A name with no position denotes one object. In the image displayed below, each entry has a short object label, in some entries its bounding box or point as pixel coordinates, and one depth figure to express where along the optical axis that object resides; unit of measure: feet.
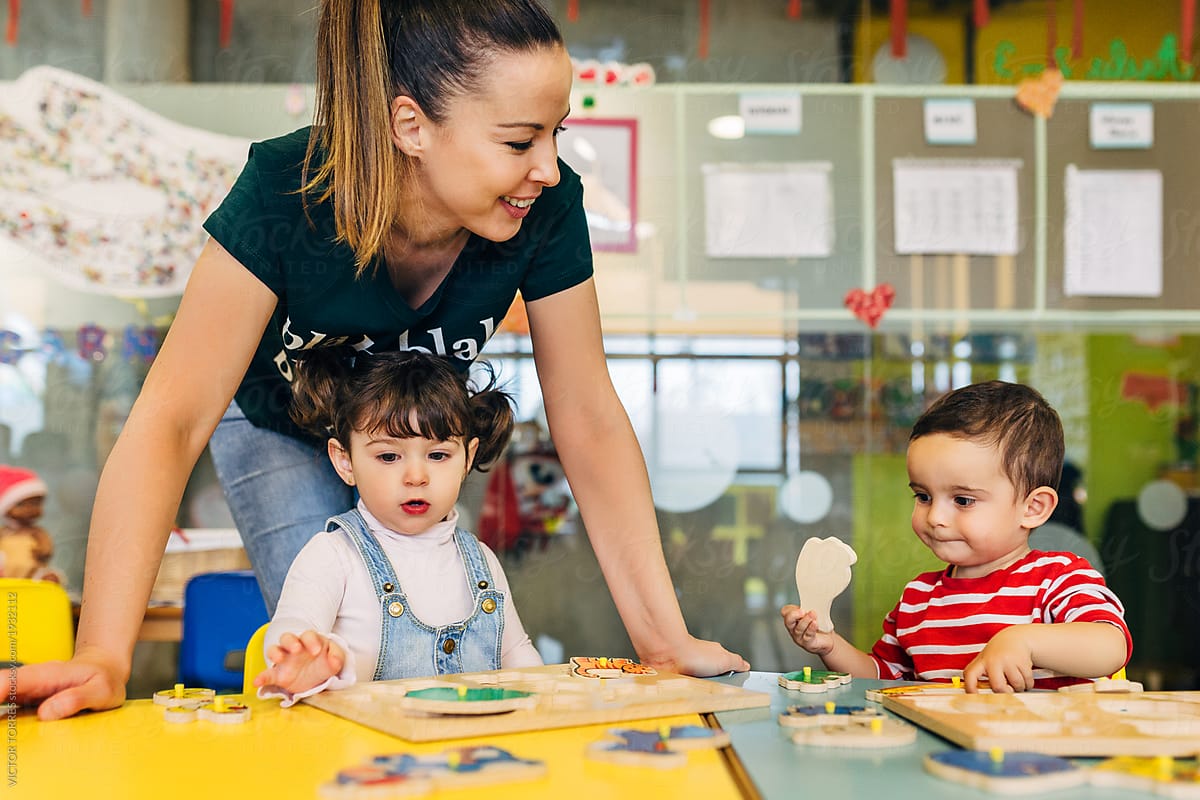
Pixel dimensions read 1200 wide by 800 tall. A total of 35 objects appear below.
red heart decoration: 9.31
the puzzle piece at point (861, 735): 2.00
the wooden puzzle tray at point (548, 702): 2.11
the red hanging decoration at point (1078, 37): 9.52
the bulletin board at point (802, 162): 9.32
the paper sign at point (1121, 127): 9.45
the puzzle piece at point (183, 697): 2.51
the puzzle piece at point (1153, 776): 1.67
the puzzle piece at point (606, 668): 2.76
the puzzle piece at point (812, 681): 2.76
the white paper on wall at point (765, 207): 9.34
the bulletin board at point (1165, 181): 9.39
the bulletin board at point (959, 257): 9.35
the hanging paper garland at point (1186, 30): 9.52
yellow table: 1.75
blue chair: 6.76
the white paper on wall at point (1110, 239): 9.38
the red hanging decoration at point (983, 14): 9.53
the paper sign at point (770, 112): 9.38
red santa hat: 9.00
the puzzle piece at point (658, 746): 1.86
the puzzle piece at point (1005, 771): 1.68
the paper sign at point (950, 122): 9.40
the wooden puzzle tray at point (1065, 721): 1.92
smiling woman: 3.10
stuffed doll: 8.81
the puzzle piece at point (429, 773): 1.65
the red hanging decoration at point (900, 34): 9.46
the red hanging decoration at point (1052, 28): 9.50
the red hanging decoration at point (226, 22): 9.32
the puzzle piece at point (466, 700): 2.18
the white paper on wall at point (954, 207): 9.36
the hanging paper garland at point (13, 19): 9.25
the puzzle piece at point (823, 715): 2.18
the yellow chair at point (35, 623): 3.08
